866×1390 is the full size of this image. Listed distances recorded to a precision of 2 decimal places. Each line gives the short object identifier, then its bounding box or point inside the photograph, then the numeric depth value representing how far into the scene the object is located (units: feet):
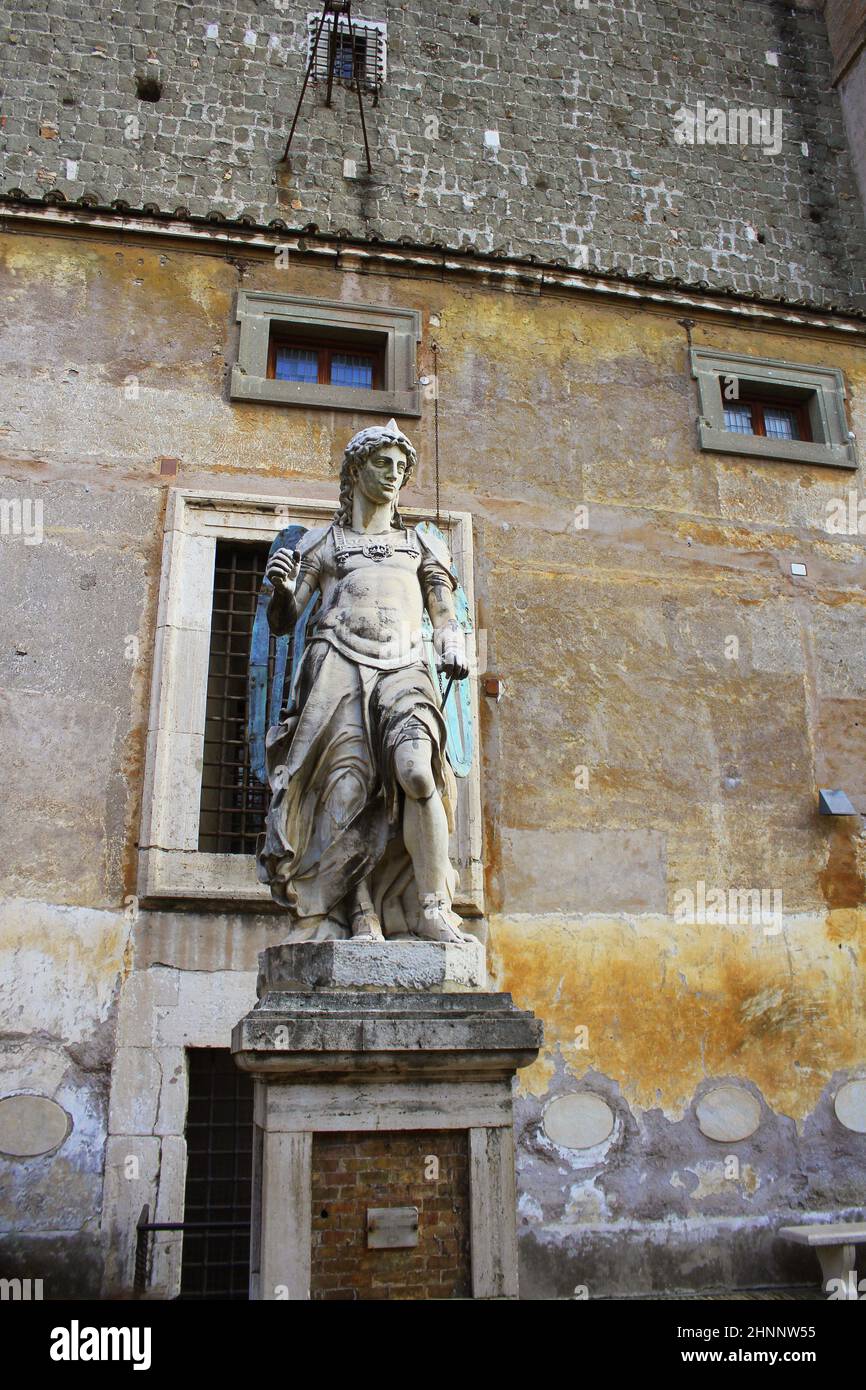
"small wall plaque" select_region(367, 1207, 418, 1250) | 13.48
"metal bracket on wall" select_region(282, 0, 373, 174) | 33.94
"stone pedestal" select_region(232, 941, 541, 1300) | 13.43
